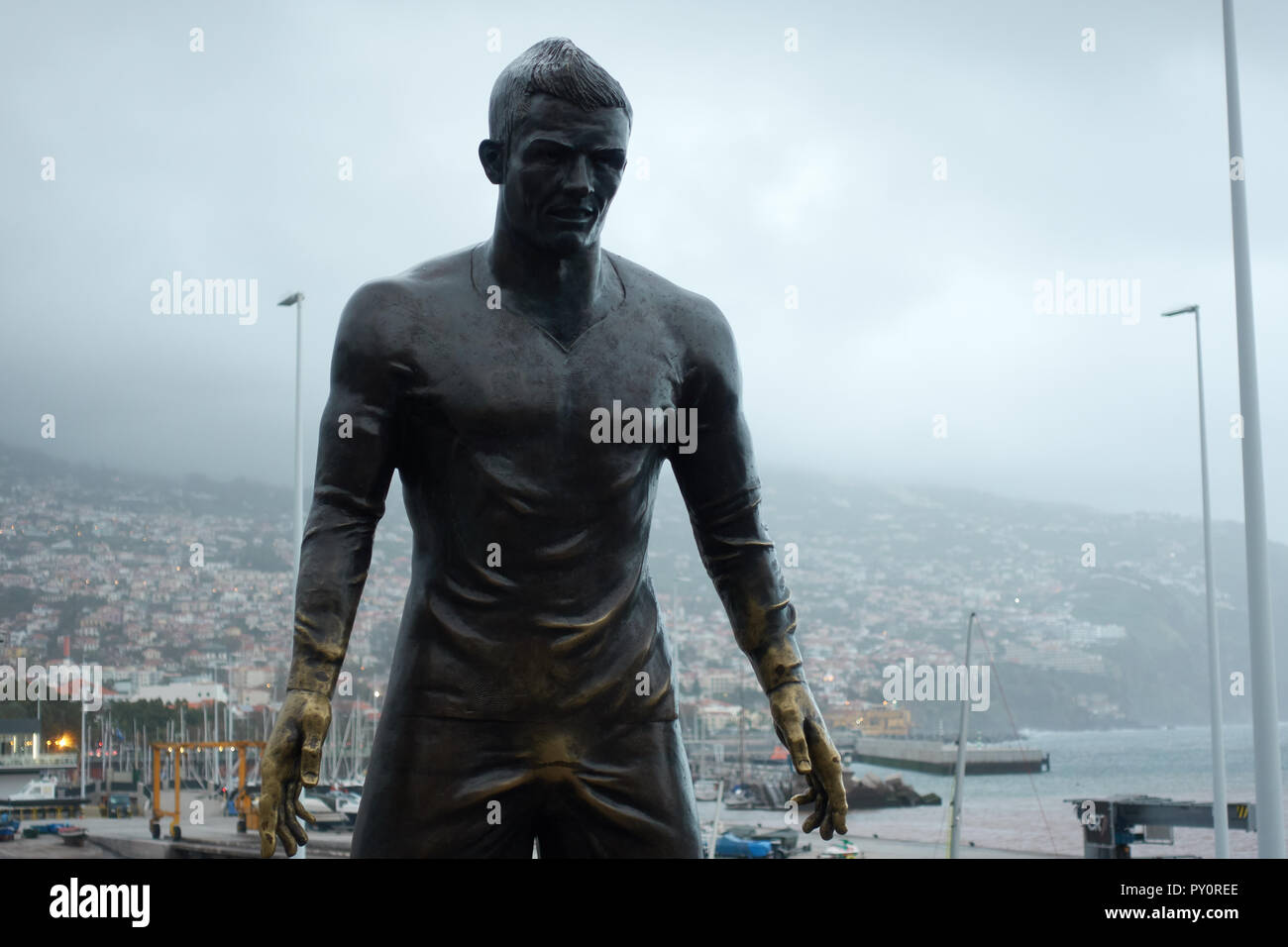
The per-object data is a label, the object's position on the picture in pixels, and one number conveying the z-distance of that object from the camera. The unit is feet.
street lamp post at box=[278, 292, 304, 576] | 69.77
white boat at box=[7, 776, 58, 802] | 146.10
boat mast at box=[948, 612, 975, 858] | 98.43
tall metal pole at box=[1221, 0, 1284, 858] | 43.96
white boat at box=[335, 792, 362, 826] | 123.95
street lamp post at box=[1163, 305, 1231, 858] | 75.56
